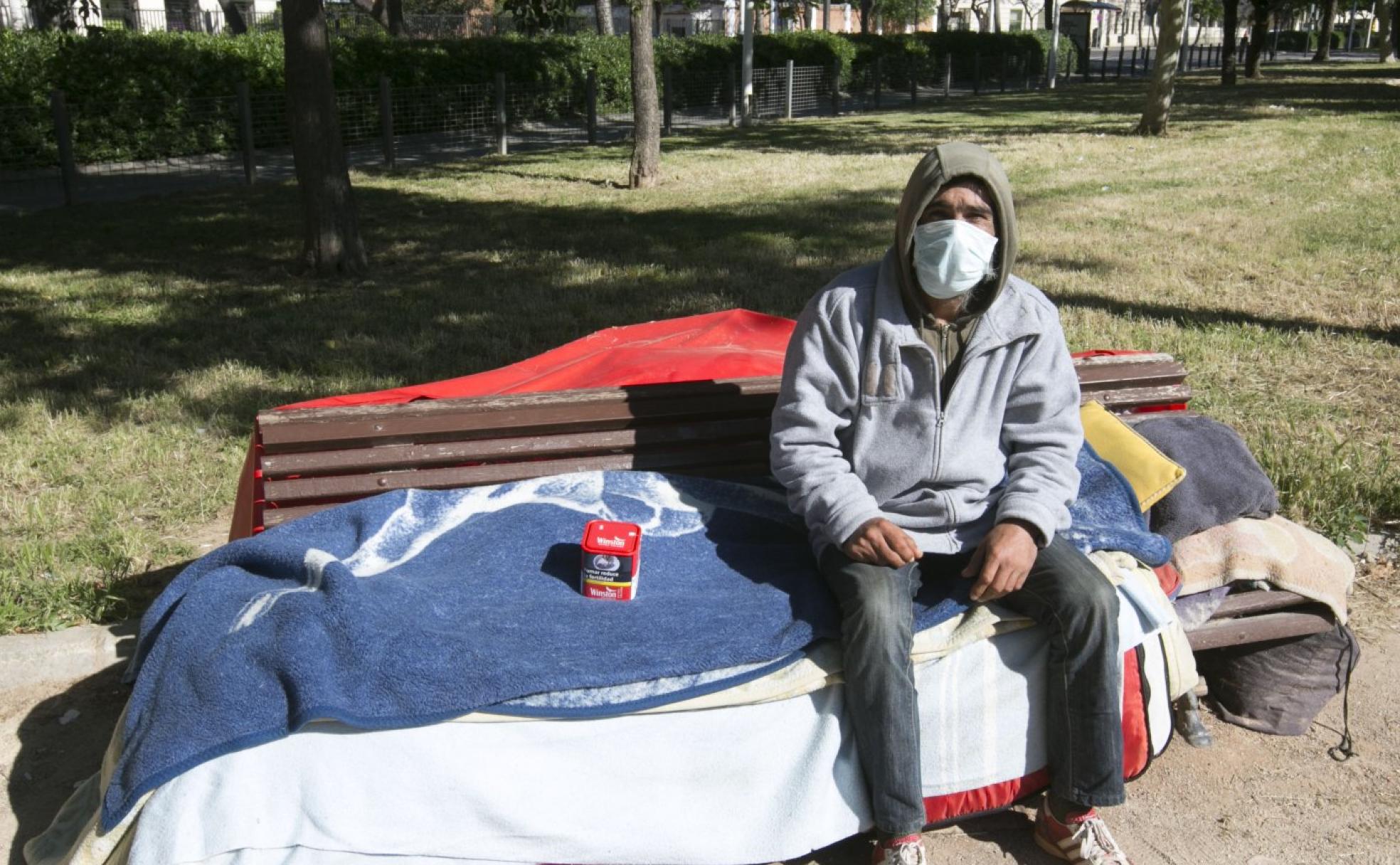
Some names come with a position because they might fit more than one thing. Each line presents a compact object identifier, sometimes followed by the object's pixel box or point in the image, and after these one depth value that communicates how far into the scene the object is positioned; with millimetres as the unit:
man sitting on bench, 2842
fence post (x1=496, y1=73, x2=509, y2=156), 17078
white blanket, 2504
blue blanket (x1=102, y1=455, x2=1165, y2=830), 2551
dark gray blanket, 3463
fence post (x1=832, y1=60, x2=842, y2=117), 25406
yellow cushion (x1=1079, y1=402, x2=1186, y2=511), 3391
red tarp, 4094
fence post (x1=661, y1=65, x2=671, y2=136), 20547
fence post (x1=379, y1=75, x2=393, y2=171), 15352
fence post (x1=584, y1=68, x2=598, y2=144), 18422
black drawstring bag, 3449
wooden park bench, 3385
